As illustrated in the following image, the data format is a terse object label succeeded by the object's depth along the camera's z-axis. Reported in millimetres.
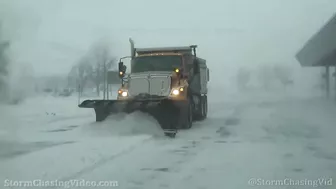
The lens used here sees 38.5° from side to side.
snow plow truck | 15430
